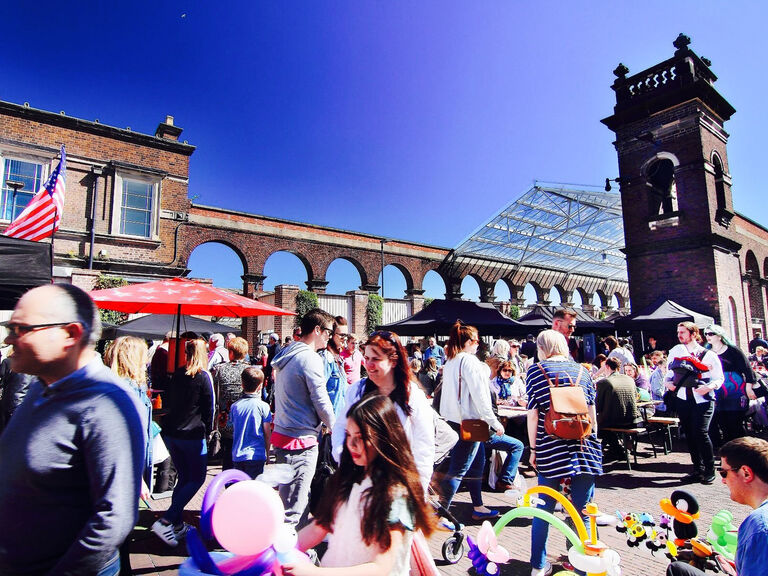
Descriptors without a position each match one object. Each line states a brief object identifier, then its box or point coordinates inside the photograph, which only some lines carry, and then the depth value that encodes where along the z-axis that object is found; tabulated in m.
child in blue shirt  4.41
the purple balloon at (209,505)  1.46
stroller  3.68
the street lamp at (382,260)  25.08
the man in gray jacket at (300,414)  3.61
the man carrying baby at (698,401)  5.70
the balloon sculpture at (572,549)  2.44
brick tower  13.21
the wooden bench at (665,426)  7.29
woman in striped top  3.30
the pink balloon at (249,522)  1.35
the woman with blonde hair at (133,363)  4.27
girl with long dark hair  1.72
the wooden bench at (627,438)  6.59
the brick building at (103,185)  15.39
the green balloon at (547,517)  2.49
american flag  7.83
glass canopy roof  20.99
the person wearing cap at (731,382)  6.47
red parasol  5.41
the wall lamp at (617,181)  14.84
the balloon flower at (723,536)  2.46
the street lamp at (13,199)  14.59
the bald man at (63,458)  1.57
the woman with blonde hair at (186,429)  4.20
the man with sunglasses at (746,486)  1.89
